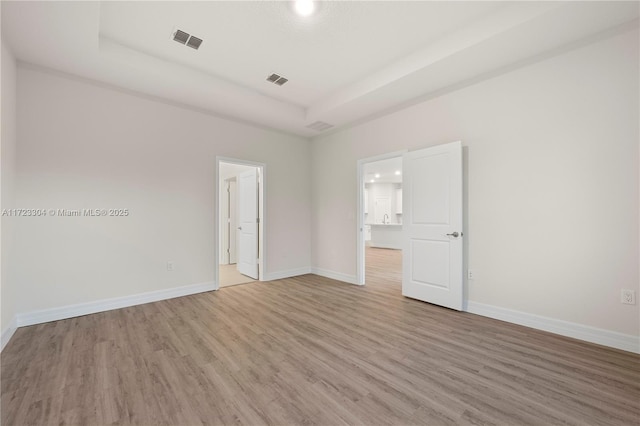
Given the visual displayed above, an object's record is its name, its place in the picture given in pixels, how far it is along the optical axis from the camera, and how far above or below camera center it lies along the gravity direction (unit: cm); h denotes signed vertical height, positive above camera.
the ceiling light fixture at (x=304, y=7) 239 +190
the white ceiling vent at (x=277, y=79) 368 +191
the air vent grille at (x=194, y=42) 287 +189
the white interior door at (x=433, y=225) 342 -15
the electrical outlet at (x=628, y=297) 239 -75
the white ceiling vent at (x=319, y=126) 486 +166
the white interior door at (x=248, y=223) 519 -20
